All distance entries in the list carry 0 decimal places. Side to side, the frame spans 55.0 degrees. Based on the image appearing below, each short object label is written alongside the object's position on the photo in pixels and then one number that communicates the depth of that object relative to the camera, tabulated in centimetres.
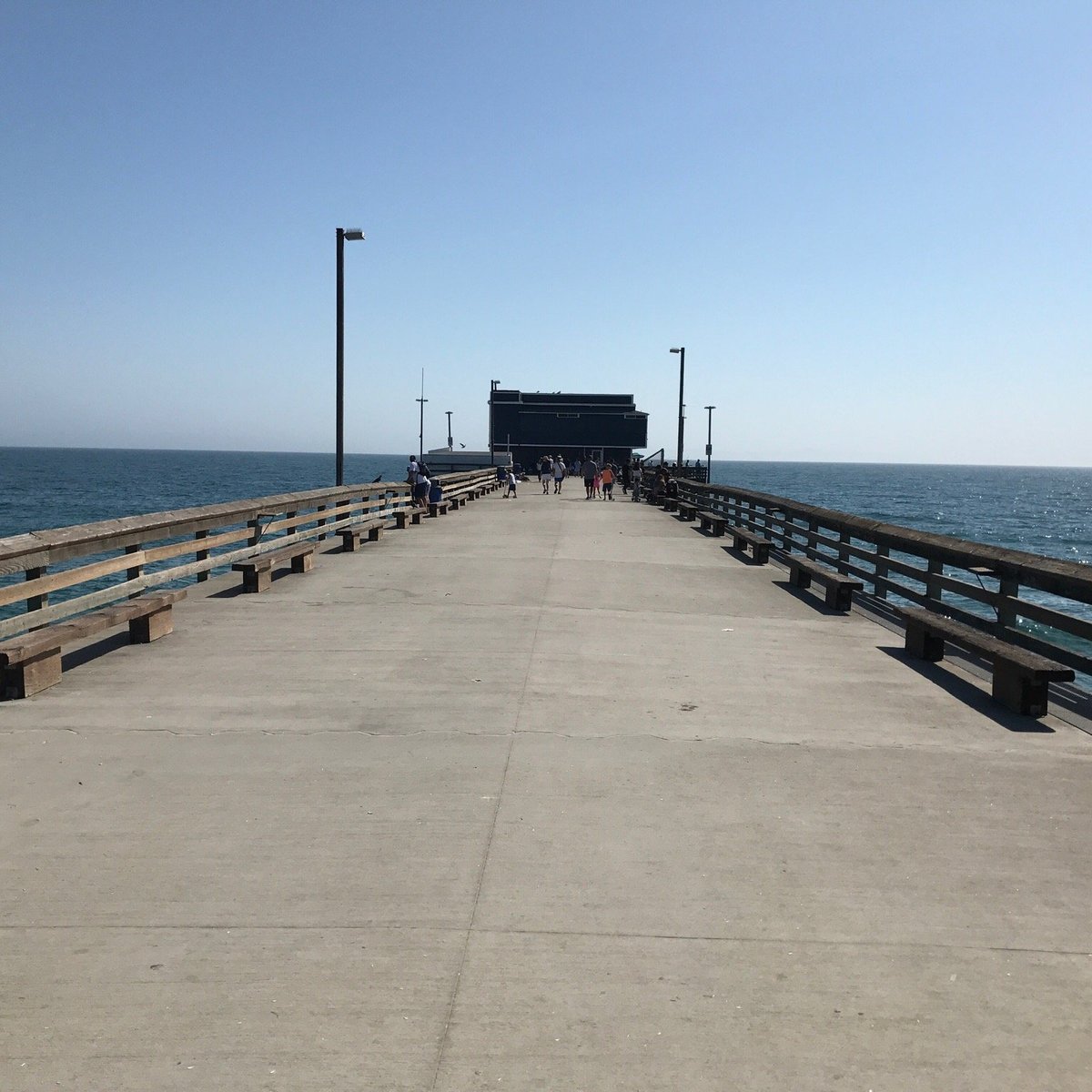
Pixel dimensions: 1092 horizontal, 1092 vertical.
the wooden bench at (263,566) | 1257
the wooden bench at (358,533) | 1772
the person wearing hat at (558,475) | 4725
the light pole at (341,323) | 2131
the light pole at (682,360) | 5256
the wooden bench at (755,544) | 1703
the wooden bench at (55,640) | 726
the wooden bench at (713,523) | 2214
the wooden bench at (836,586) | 1209
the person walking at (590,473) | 4084
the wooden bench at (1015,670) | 729
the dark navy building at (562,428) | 9450
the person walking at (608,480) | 4092
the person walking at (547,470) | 4767
